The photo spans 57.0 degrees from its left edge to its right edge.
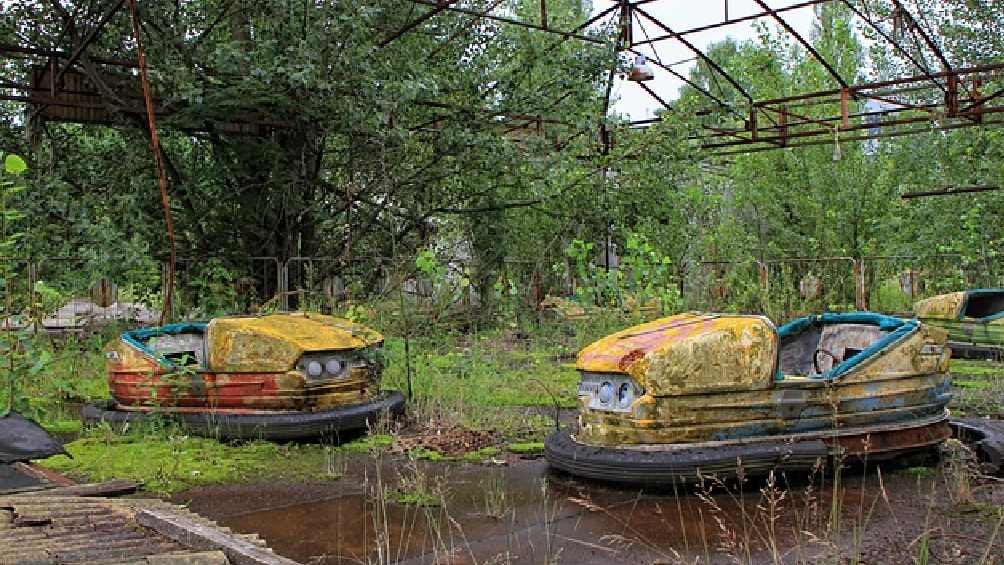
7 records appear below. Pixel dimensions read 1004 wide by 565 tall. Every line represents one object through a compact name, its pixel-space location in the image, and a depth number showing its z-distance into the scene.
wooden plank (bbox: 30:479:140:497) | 3.04
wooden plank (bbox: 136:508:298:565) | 2.25
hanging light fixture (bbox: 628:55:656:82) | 9.30
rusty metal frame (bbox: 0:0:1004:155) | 7.51
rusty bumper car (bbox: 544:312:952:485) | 3.51
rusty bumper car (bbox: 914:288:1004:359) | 7.70
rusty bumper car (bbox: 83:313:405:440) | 4.59
